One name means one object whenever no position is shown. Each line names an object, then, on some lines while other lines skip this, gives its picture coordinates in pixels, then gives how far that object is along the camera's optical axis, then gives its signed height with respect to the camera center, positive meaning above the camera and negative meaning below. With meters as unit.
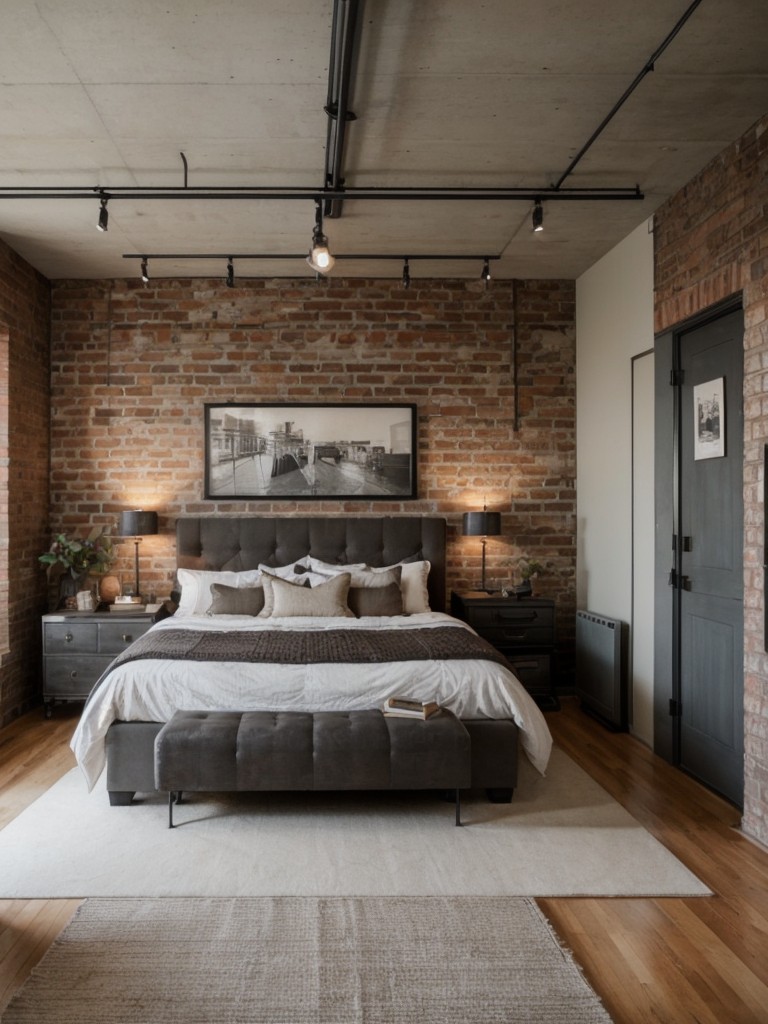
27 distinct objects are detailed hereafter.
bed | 3.76 -0.89
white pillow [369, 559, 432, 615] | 5.64 -0.64
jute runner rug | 2.20 -1.52
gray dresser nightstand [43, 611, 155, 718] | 5.41 -1.04
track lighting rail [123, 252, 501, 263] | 5.60 +1.92
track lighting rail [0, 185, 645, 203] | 4.27 +1.87
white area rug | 2.97 -1.54
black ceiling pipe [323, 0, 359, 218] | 2.69 +1.81
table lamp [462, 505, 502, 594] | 5.85 -0.15
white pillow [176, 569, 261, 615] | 5.52 -0.60
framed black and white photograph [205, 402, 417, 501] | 6.16 +0.40
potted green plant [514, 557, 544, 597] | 5.90 -0.57
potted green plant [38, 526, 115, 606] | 5.71 -0.41
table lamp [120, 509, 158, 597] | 5.73 -0.13
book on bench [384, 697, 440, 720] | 3.64 -1.02
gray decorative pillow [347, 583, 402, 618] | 5.37 -0.70
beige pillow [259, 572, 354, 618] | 5.17 -0.67
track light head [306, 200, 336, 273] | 4.14 +1.44
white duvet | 3.82 -0.97
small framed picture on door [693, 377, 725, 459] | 3.96 +0.47
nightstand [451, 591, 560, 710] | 5.69 -0.99
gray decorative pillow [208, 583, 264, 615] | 5.30 -0.69
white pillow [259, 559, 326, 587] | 5.57 -0.53
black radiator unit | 5.14 -1.21
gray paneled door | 3.83 -0.31
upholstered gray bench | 3.48 -1.20
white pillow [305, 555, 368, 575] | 5.69 -0.48
